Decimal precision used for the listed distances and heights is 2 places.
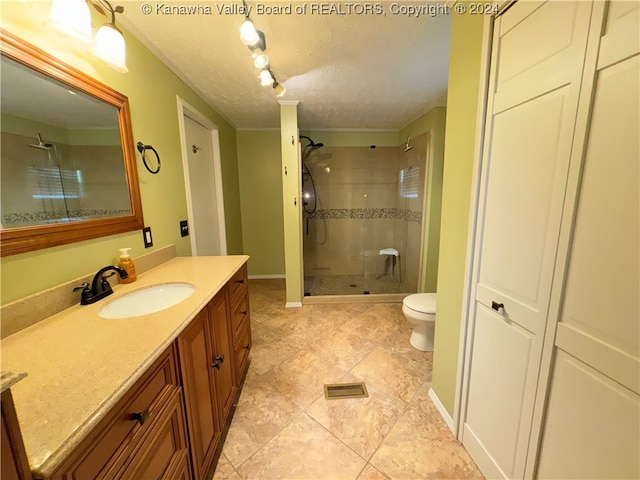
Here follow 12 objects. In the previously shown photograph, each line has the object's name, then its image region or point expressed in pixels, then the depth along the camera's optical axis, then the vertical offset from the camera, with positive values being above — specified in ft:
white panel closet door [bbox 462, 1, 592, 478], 2.56 -0.07
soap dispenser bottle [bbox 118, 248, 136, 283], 4.25 -1.04
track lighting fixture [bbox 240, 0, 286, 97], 3.93 +2.77
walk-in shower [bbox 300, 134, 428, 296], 11.28 -0.71
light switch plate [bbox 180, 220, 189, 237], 6.44 -0.62
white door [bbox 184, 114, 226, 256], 7.18 +0.45
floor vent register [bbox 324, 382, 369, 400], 5.39 -4.13
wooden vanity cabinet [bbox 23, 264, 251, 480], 1.98 -2.22
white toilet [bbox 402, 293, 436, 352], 6.42 -2.93
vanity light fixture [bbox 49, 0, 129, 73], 2.97 +2.29
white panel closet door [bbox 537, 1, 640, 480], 2.07 -0.70
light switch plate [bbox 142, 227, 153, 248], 5.01 -0.66
